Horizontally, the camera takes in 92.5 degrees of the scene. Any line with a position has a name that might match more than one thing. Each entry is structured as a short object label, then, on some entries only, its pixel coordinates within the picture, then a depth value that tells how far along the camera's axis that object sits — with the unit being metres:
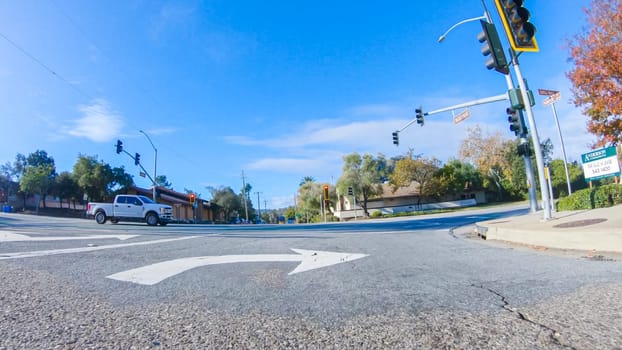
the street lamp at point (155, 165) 30.30
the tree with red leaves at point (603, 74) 11.42
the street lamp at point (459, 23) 10.29
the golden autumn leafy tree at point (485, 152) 50.28
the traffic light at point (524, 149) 10.60
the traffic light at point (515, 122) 10.68
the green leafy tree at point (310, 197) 56.84
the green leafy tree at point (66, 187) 48.25
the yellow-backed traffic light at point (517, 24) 7.24
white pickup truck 18.03
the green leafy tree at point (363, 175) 47.47
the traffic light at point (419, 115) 17.04
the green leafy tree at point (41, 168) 45.69
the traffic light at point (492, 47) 9.12
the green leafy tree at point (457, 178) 51.09
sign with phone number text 9.60
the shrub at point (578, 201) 12.18
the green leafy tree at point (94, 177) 44.78
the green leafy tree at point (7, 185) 56.69
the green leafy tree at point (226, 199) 64.88
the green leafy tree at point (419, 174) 47.56
